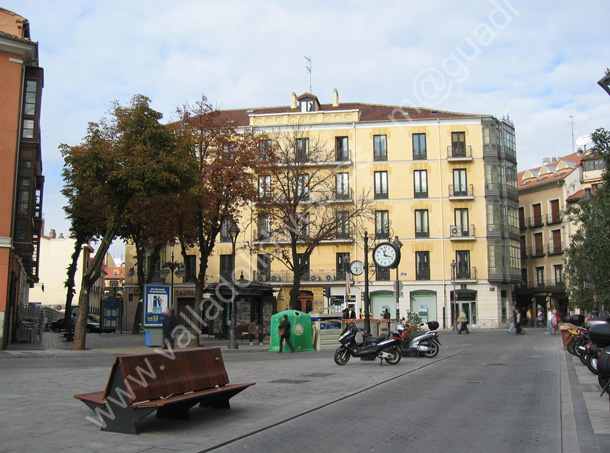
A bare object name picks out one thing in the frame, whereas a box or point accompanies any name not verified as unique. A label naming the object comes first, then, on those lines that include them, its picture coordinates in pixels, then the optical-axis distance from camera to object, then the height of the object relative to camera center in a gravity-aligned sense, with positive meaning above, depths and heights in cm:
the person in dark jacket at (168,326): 2069 -77
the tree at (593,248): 1533 +181
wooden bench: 796 -122
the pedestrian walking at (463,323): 4091 -138
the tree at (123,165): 2252 +536
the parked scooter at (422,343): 2084 -142
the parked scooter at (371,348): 1806 -139
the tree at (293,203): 3150 +568
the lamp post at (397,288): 2576 +66
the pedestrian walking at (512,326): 3868 -154
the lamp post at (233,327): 2600 -102
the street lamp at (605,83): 936 +350
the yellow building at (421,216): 5047 +761
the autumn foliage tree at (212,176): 2667 +591
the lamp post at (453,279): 4782 +198
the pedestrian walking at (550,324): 3853 -142
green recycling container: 2491 -115
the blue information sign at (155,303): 2509 +6
